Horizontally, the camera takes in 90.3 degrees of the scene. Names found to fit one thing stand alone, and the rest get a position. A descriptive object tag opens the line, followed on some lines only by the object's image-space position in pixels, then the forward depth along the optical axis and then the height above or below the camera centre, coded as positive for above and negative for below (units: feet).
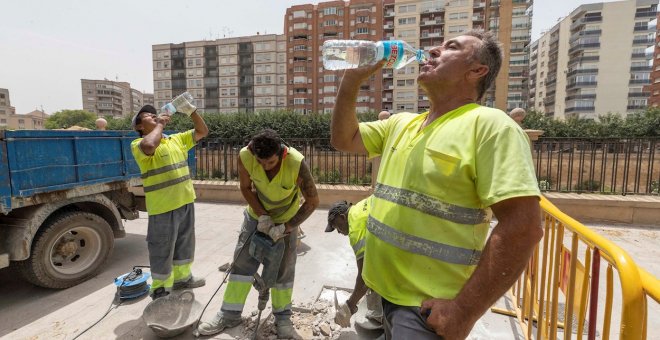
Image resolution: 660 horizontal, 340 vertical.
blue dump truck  10.94 -2.71
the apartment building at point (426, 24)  186.70 +62.95
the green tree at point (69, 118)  270.05 +9.55
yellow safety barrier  3.95 -2.64
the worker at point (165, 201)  10.80 -2.44
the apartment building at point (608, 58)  214.28 +47.86
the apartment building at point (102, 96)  350.43 +35.75
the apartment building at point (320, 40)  202.14 +57.97
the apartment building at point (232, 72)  234.58 +42.17
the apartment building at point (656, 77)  195.42 +31.94
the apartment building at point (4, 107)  269.23 +18.94
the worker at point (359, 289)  9.06 -4.60
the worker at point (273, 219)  9.29 -2.61
